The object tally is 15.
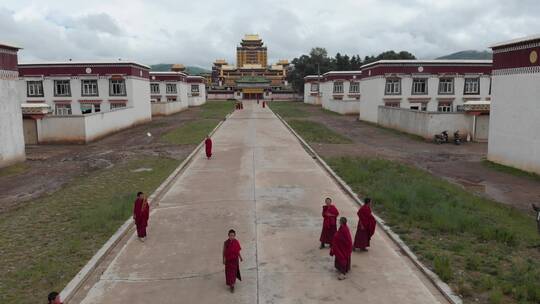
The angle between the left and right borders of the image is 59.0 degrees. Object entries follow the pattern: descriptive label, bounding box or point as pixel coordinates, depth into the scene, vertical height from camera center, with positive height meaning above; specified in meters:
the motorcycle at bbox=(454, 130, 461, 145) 27.58 -2.90
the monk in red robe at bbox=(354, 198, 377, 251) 9.73 -2.82
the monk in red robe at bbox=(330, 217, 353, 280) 8.52 -2.84
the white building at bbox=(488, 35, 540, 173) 18.56 -0.71
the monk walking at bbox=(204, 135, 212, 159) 21.88 -2.65
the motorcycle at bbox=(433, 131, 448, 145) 28.14 -2.89
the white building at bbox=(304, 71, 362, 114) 61.66 +0.16
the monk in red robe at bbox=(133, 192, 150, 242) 10.55 -2.74
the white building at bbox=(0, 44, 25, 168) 20.92 -0.96
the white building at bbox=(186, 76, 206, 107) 79.03 +0.32
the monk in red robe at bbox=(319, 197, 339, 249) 9.85 -2.76
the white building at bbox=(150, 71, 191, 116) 64.12 +0.53
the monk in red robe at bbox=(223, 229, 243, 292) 8.00 -2.83
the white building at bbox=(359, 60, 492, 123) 40.94 +0.42
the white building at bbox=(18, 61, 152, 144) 41.75 +0.39
